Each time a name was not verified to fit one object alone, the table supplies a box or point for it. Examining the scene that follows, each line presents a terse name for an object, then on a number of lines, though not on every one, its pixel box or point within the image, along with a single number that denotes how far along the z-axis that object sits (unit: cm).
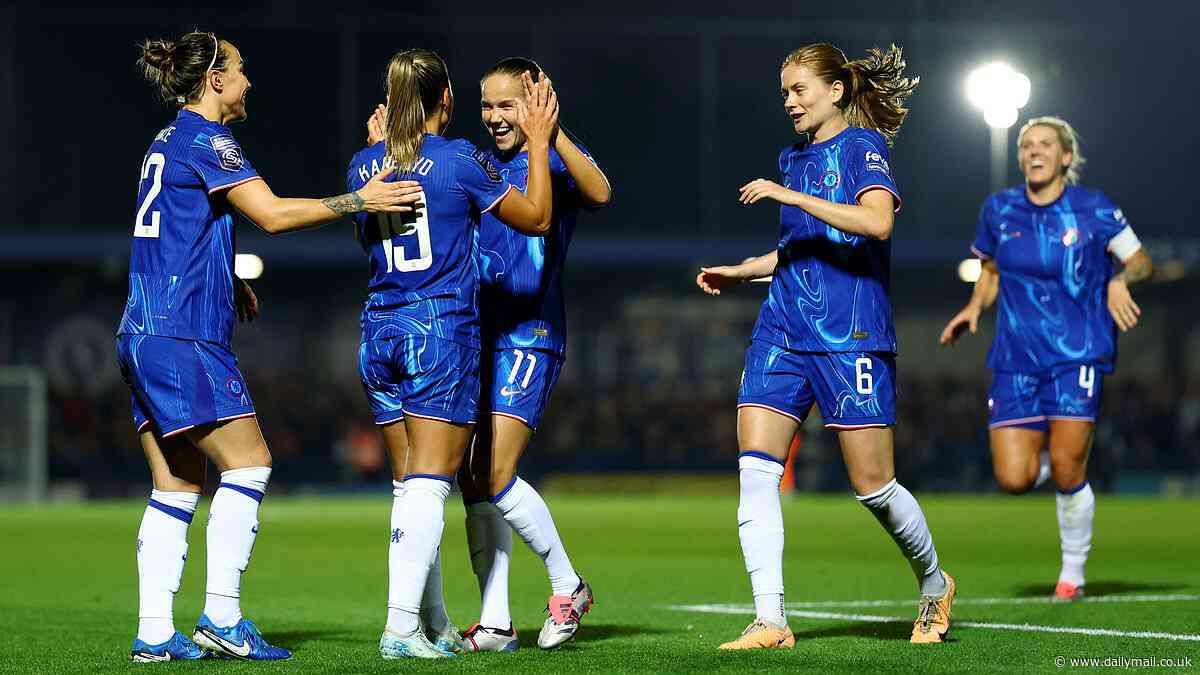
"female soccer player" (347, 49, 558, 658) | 1246
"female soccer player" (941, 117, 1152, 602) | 1811
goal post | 5725
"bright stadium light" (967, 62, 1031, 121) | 3806
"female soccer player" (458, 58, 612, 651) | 1351
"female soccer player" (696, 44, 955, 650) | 1339
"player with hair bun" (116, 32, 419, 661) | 1245
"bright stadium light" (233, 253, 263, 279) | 5562
